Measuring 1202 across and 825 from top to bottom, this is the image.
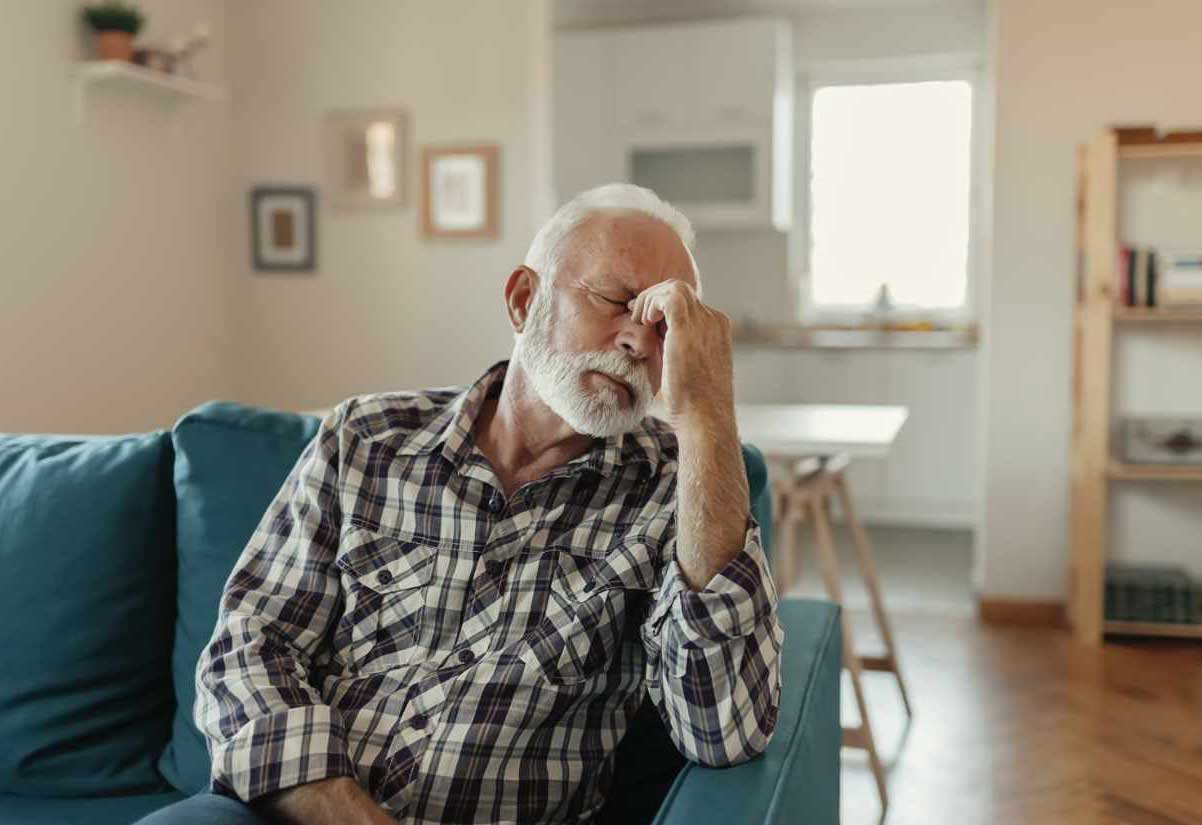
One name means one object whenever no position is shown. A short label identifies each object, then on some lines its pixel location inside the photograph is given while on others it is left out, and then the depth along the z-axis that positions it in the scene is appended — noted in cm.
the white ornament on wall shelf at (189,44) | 401
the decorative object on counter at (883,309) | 639
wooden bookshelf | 370
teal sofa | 161
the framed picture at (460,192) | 453
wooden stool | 271
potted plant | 380
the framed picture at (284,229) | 470
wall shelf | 376
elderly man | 130
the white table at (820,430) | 277
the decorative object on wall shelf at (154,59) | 397
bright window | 643
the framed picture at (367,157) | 460
